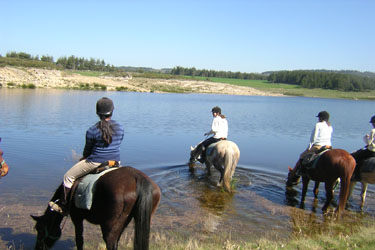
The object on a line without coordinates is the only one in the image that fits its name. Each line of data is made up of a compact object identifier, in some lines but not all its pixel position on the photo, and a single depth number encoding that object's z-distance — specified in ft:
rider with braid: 16.92
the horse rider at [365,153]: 28.92
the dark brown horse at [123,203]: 14.99
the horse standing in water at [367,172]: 29.01
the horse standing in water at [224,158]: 33.24
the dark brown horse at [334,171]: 27.25
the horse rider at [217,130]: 37.29
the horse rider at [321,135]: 30.35
